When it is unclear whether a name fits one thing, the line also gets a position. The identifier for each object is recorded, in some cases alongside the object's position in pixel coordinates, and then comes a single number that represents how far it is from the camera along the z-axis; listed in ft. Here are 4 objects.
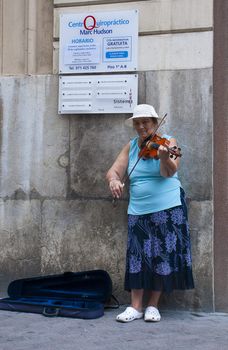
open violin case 18.17
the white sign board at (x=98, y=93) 19.13
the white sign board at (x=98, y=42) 19.19
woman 17.60
